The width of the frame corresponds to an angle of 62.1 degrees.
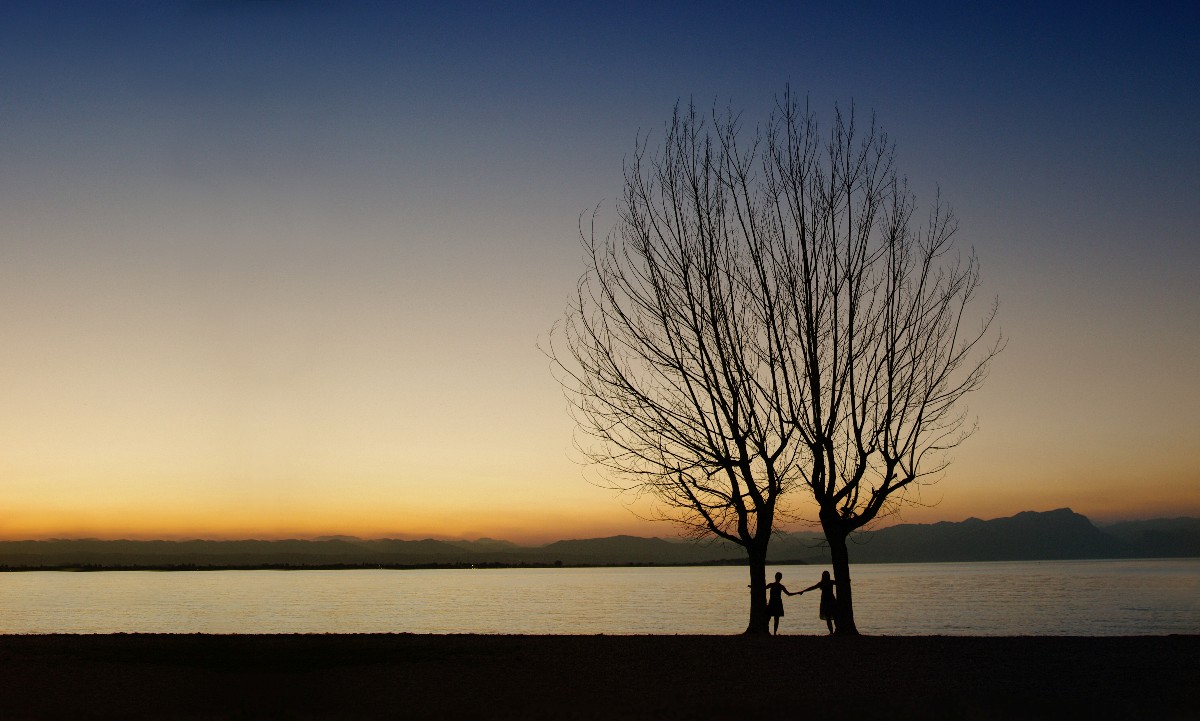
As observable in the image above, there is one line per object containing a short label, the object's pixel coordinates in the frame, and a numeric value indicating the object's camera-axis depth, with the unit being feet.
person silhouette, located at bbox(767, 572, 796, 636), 78.28
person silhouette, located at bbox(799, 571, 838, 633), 76.84
